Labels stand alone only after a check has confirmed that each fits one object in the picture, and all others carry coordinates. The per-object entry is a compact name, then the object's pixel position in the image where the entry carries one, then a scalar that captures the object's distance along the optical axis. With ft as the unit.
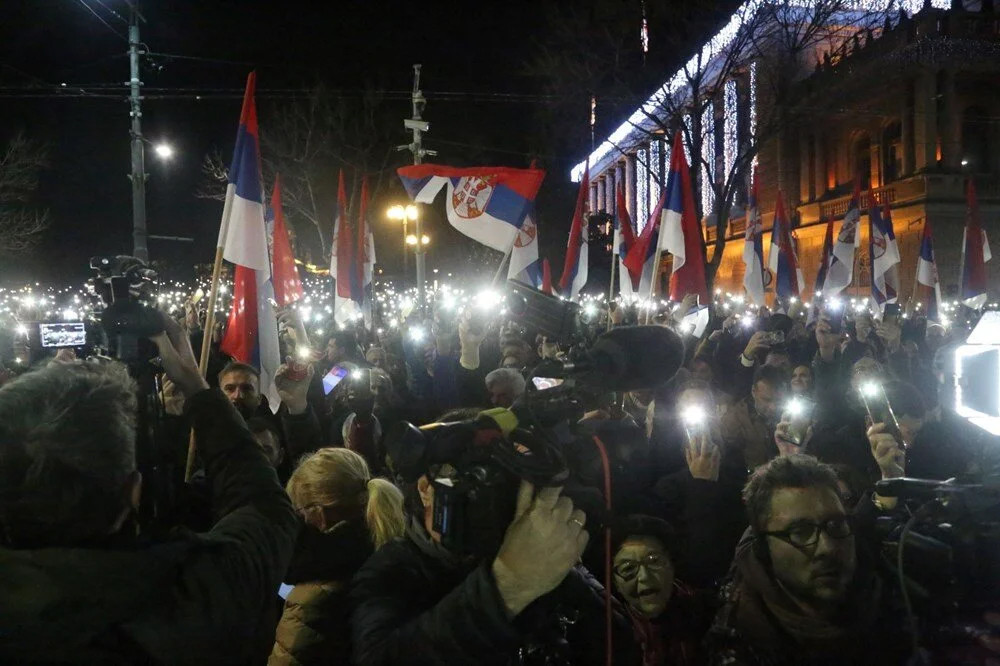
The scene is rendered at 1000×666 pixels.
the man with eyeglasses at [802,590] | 7.30
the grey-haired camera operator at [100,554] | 4.59
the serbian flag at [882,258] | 42.11
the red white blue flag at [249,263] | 16.84
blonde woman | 8.96
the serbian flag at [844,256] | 42.24
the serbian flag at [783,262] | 41.65
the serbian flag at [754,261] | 39.75
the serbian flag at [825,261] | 48.93
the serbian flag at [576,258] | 35.86
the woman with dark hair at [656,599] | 9.04
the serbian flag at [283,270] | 25.03
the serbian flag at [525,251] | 32.15
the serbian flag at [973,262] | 40.57
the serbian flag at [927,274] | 43.91
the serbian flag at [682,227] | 26.11
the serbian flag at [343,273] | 38.56
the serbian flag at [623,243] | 35.94
